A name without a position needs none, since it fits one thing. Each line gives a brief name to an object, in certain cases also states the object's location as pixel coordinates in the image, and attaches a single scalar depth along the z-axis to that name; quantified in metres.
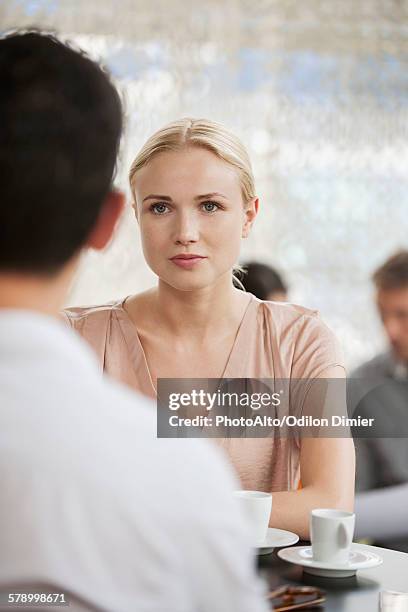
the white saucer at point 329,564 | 2.64
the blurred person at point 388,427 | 3.43
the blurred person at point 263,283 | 3.89
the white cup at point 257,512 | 2.71
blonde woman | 3.02
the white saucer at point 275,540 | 2.71
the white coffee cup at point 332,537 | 2.65
